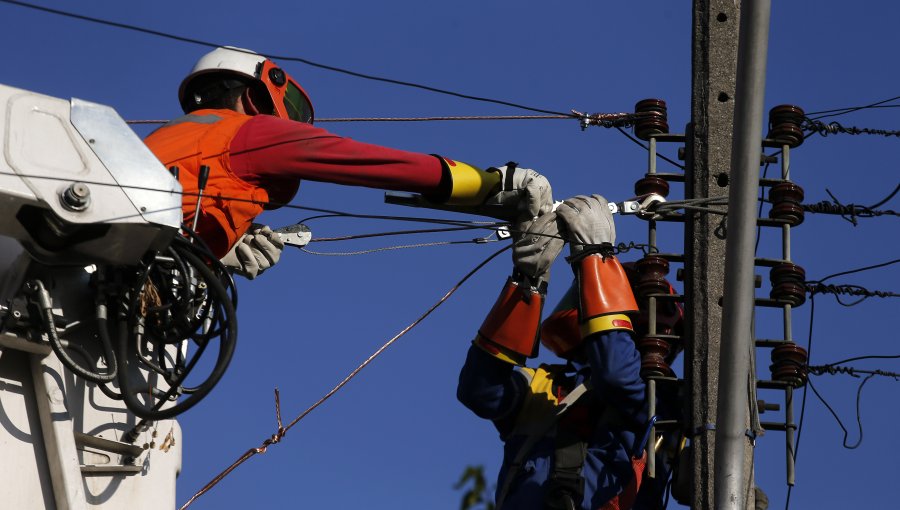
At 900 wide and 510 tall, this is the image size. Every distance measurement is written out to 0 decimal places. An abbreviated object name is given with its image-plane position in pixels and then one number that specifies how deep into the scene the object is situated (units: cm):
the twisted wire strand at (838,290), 1803
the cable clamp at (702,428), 1672
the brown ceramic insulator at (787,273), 1747
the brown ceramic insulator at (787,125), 1814
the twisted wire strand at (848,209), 1819
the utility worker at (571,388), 1814
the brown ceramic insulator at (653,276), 1784
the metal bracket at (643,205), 1789
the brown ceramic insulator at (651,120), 1841
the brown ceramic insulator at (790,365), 1723
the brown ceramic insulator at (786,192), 1780
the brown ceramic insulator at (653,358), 1758
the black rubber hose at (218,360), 1492
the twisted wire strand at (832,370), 1759
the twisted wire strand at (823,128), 1848
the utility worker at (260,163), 1656
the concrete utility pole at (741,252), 1450
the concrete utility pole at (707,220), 1678
